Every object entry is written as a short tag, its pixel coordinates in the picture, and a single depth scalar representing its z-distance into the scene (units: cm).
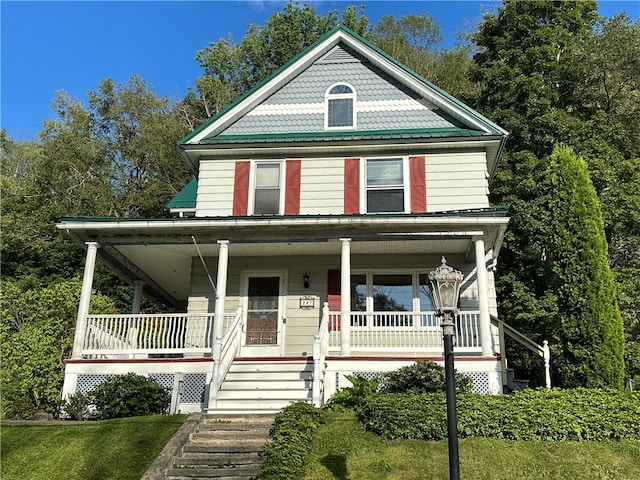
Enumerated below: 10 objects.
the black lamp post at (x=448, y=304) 536
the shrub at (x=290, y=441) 715
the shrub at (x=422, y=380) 969
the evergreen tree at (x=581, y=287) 1008
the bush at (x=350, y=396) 950
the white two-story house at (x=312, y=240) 1126
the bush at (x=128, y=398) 1002
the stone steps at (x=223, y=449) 741
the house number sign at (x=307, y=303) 1388
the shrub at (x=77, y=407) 1007
